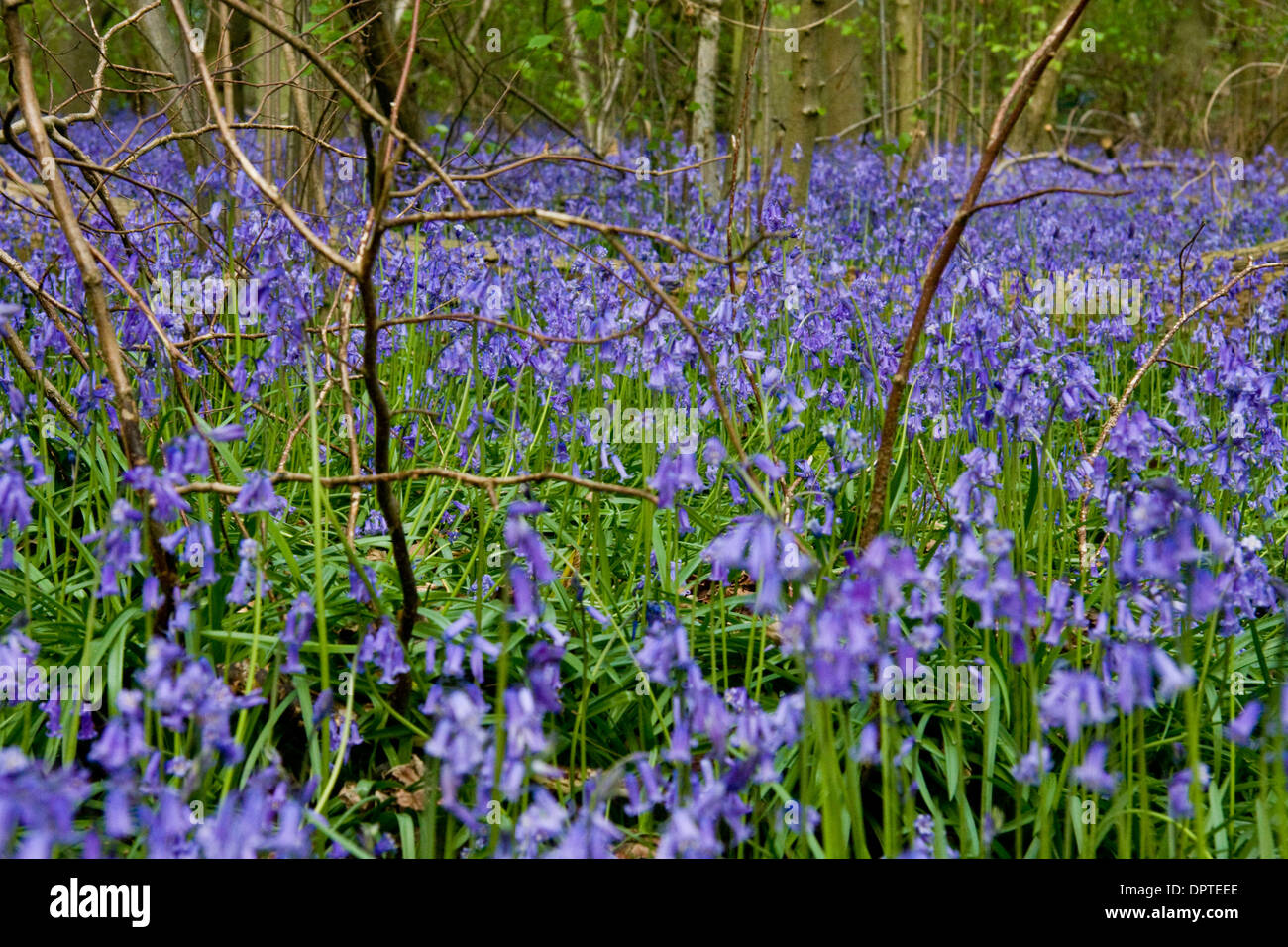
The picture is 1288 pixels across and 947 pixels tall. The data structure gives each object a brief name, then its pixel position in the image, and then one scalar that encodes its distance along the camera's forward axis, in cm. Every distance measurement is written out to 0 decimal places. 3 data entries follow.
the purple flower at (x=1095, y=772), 144
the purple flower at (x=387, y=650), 197
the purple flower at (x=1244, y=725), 159
